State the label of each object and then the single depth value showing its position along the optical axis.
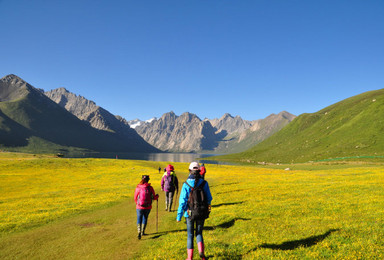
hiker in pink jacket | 14.52
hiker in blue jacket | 9.48
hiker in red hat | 21.02
